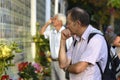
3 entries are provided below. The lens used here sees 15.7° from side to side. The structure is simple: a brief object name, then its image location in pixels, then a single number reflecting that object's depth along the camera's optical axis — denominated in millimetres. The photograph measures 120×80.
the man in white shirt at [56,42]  8440
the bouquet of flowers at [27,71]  5942
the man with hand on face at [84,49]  4529
